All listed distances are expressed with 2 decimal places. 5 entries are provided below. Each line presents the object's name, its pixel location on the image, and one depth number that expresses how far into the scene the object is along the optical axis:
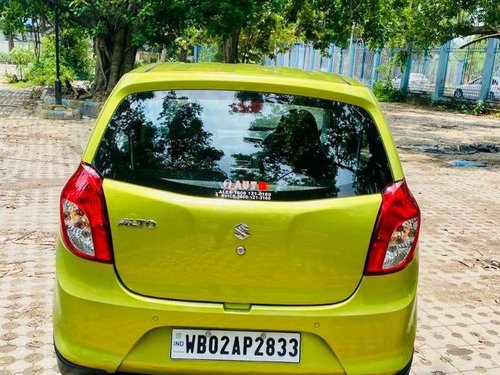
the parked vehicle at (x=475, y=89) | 22.47
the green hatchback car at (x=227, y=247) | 2.19
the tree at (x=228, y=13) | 13.12
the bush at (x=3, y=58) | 39.00
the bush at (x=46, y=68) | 19.20
